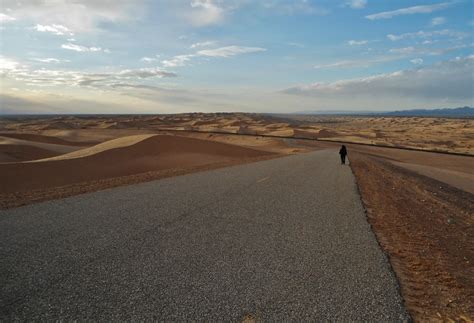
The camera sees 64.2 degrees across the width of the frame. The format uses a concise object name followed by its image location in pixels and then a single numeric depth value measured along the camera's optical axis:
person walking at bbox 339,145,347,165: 28.52
